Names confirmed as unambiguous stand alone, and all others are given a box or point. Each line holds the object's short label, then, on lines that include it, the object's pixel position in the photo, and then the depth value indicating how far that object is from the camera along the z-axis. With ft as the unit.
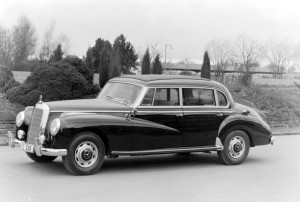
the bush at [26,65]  75.11
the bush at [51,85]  50.93
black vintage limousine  25.25
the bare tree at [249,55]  78.47
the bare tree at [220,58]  84.92
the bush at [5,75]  60.03
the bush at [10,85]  57.82
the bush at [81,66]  56.75
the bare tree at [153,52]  97.31
